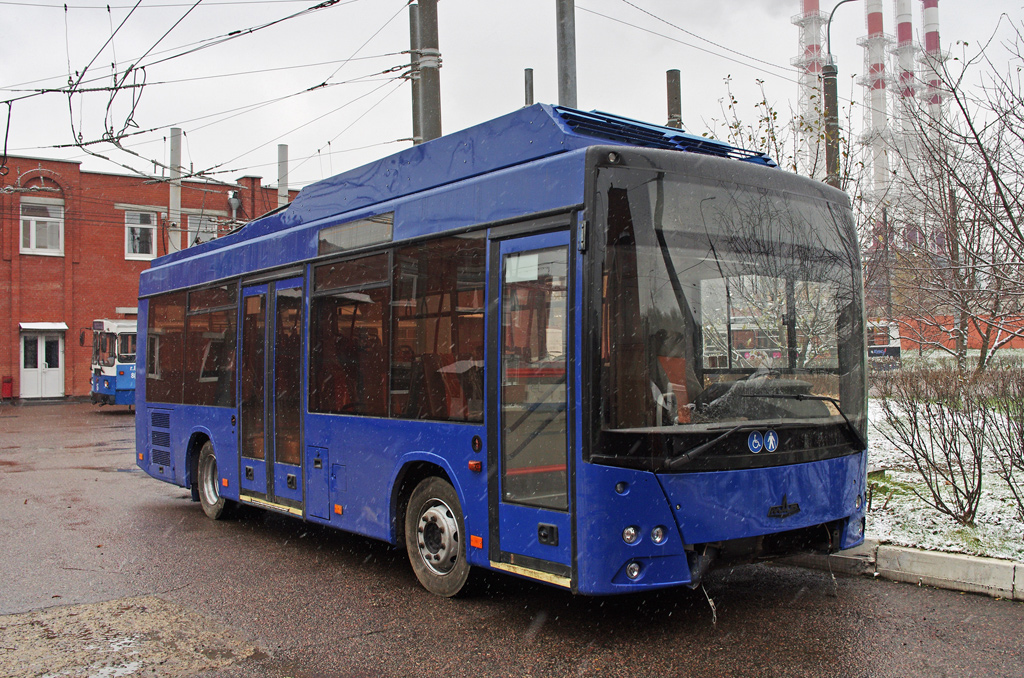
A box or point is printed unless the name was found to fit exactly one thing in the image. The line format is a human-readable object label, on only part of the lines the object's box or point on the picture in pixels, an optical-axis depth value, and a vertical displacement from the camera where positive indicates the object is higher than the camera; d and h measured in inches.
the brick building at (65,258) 1353.3 +157.3
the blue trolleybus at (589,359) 198.7 -2.1
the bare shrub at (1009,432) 283.9 -28.3
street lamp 428.5 +112.9
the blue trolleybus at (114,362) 1106.7 -6.1
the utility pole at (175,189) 960.3 +185.8
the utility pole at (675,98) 527.5 +150.4
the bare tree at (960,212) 331.9 +55.8
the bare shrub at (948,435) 290.0 -30.3
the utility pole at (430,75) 449.1 +142.5
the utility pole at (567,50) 424.8 +145.1
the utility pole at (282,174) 1235.2 +266.5
